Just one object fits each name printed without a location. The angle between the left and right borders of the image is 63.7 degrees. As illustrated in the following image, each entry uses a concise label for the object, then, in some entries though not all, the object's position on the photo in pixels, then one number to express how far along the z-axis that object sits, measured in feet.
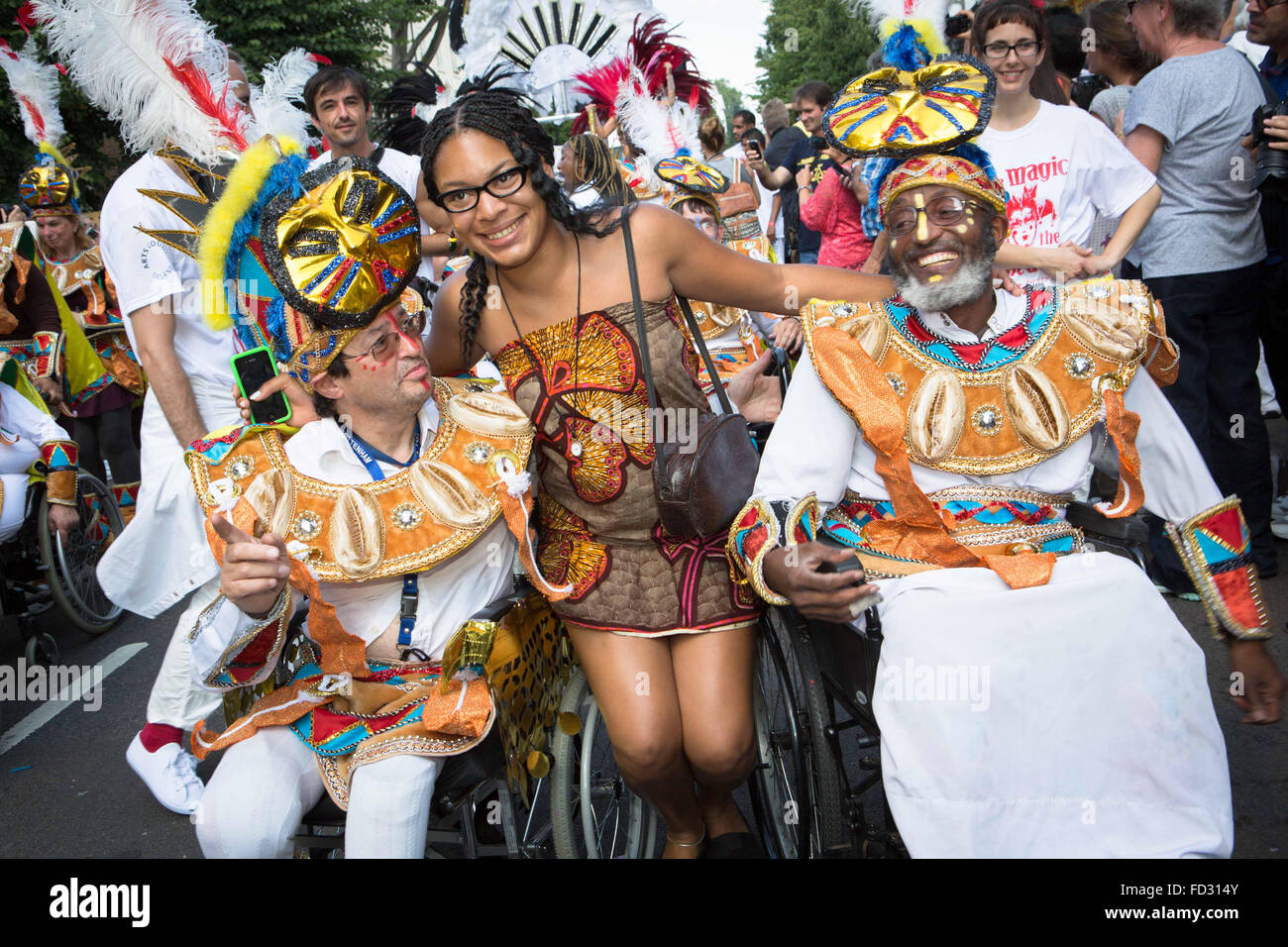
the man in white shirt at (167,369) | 10.91
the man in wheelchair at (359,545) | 7.32
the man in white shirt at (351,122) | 14.80
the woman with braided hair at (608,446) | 8.28
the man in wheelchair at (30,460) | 15.15
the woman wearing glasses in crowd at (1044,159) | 11.92
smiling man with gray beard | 6.34
